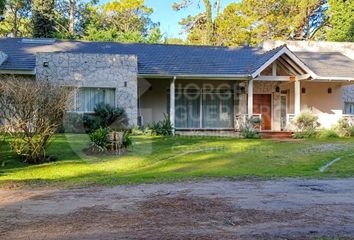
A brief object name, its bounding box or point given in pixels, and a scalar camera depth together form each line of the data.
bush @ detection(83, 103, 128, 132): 20.77
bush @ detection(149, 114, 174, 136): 21.12
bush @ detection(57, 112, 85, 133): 20.67
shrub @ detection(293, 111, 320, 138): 22.11
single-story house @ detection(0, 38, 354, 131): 21.56
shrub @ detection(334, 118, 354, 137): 22.50
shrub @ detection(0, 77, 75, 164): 12.94
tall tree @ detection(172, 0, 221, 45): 44.94
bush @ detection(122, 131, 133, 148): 15.88
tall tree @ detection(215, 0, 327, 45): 43.78
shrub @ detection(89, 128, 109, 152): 15.34
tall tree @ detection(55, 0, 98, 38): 46.75
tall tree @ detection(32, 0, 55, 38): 39.91
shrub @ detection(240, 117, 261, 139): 21.50
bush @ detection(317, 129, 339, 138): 21.92
